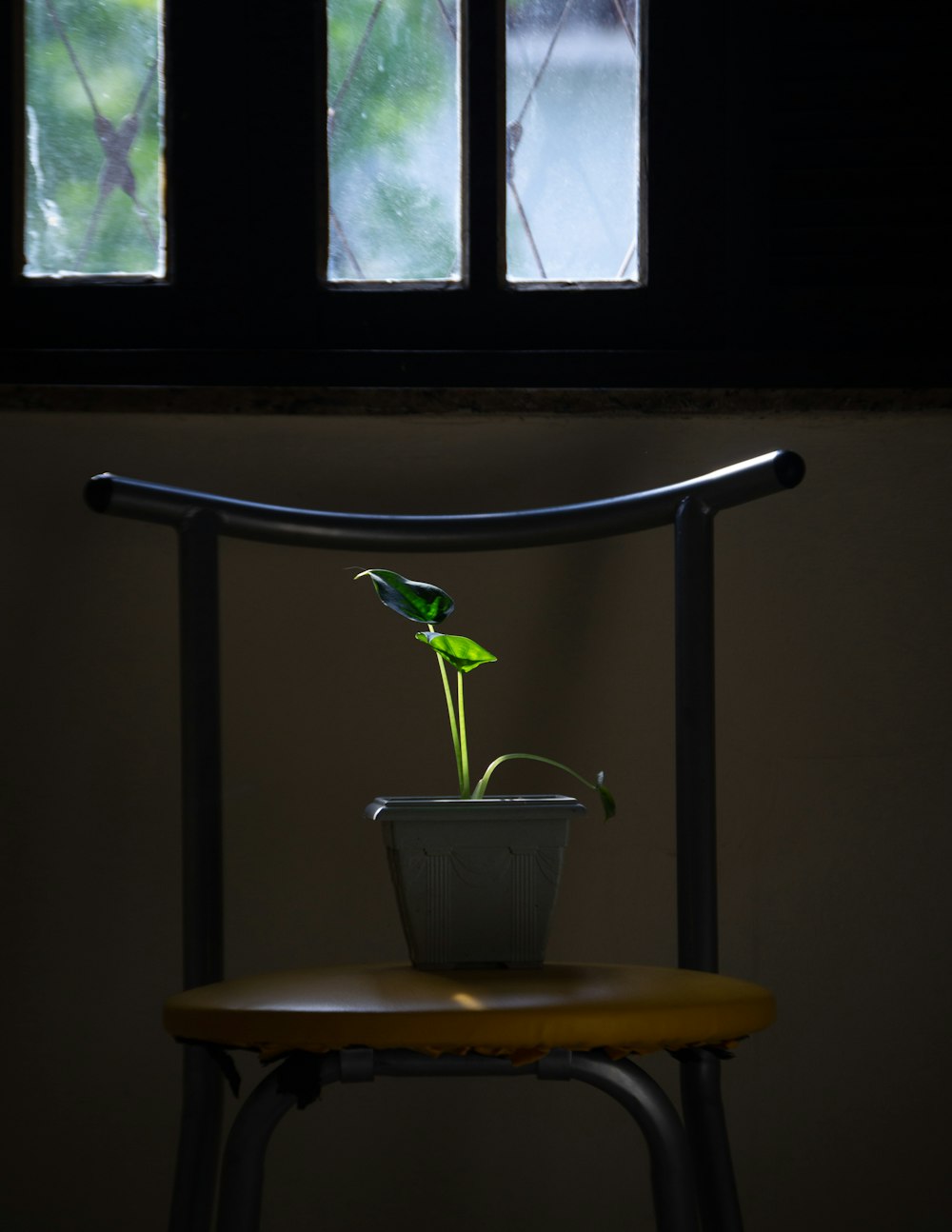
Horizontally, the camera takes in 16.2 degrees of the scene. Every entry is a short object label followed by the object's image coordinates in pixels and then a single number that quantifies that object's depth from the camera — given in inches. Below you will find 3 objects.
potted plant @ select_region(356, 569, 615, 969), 78.7
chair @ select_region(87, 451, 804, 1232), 74.1
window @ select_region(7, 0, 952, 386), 92.0
